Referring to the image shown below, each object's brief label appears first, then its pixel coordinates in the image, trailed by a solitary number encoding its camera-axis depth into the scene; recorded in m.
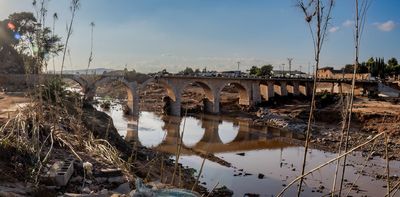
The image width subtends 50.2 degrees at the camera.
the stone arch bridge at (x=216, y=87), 40.56
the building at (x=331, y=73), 66.38
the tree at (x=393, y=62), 69.82
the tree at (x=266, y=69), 78.50
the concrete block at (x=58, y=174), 6.32
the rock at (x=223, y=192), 14.31
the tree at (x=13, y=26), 40.84
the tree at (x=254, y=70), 79.84
